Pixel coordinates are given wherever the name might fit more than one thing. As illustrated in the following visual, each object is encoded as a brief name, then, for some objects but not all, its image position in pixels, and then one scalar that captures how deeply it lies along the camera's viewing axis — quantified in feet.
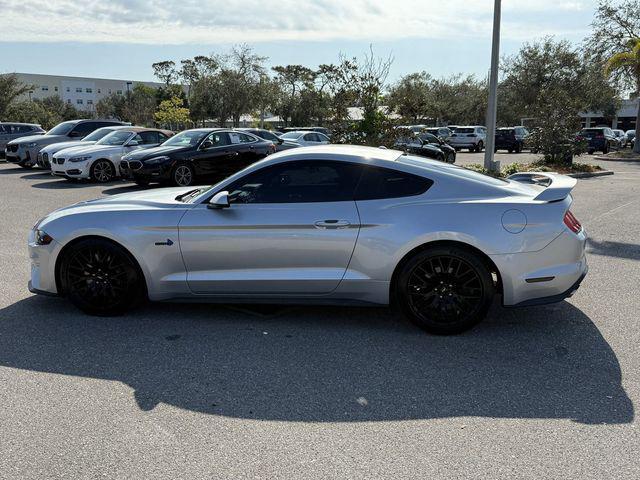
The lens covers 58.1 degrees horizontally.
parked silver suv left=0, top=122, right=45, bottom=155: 77.51
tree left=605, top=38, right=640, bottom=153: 88.63
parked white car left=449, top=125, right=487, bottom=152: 117.19
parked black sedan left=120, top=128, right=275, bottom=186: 46.68
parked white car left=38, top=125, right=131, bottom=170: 59.88
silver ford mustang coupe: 15.10
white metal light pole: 52.10
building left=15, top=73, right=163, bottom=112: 365.20
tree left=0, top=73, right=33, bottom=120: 138.62
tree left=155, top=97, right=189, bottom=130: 145.28
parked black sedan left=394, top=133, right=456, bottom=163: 48.30
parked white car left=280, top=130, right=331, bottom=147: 75.24
